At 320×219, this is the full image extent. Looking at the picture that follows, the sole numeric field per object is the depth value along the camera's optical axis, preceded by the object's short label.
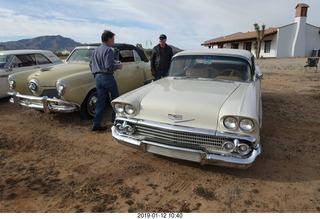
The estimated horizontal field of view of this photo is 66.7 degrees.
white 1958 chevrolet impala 2.78
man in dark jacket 6.10
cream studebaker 4.91
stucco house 30.38
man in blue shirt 4.38
